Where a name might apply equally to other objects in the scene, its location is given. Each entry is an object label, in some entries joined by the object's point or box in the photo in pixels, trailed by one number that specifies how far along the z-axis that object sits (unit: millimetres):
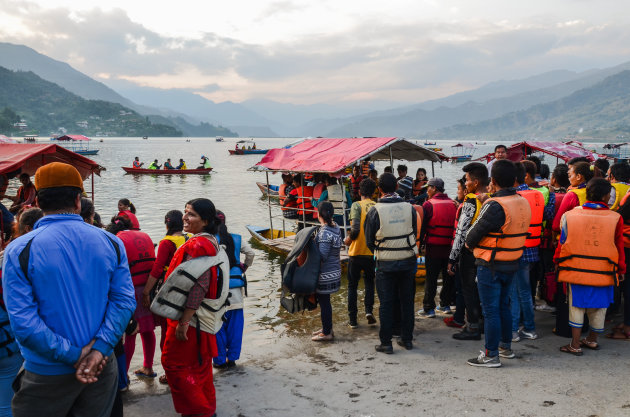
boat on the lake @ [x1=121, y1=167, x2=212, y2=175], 40812
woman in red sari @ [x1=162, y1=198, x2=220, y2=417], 4133
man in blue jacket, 2551
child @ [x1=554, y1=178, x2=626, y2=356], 5176
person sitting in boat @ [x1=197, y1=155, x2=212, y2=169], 42075
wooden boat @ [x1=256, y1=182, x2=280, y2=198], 27766
